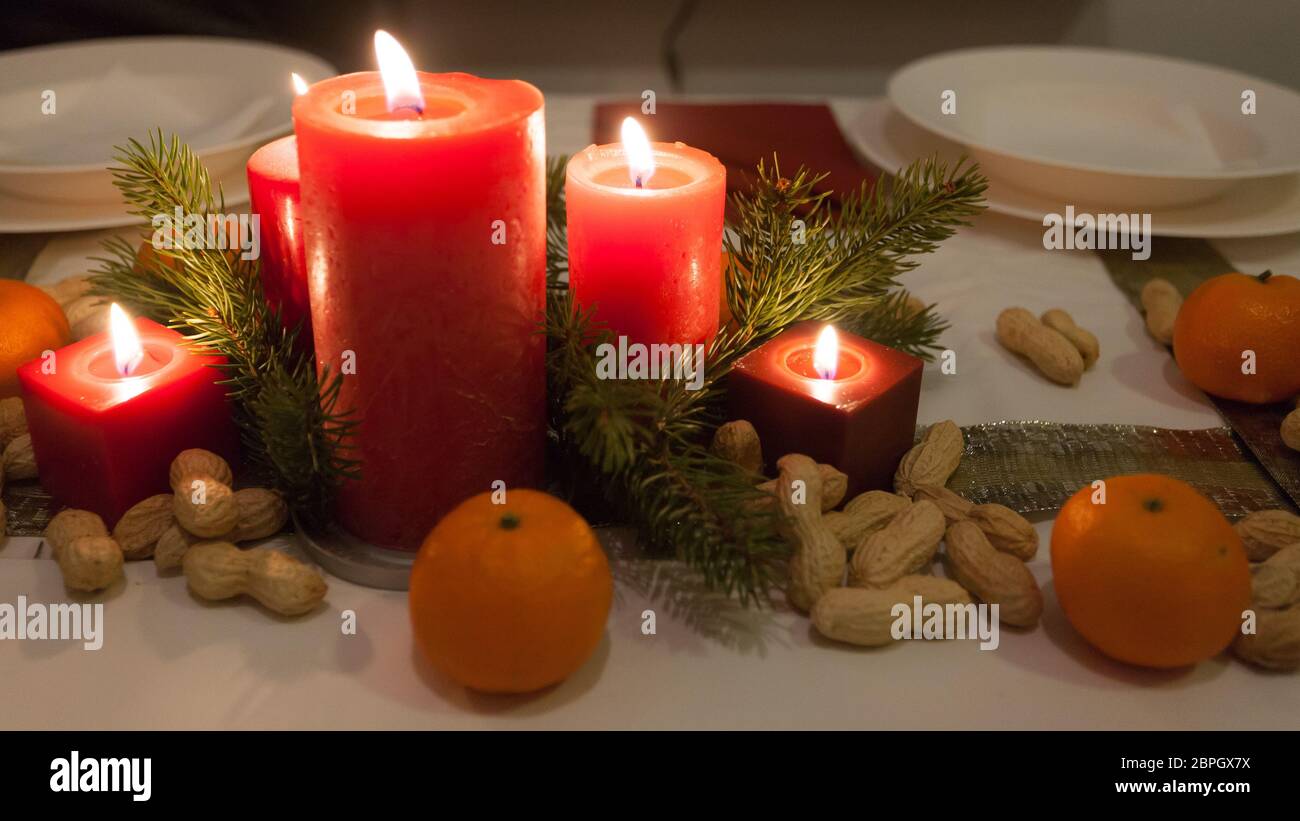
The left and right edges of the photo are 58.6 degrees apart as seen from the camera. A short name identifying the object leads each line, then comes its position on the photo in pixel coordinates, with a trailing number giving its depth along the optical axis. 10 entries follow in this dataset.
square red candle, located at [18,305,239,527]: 0.53
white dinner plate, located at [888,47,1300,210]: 0.88
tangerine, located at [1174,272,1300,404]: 0.65
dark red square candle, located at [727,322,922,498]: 0.54
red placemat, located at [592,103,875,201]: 0.95
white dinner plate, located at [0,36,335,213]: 0.94
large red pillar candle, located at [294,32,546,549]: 0.45
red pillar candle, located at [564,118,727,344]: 0.53
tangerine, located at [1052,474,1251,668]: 0.45
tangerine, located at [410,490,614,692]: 0.43
